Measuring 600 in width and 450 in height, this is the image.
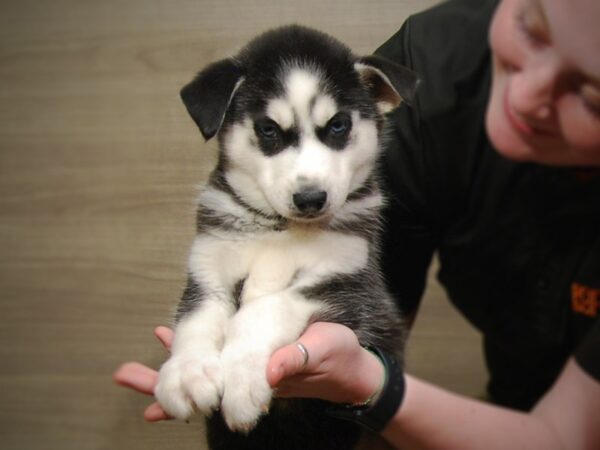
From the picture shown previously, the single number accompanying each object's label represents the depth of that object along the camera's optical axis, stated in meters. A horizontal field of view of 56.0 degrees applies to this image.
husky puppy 0.66
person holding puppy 0.60
